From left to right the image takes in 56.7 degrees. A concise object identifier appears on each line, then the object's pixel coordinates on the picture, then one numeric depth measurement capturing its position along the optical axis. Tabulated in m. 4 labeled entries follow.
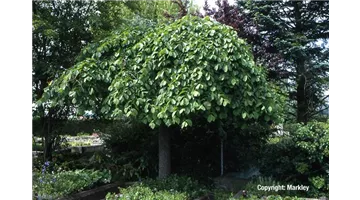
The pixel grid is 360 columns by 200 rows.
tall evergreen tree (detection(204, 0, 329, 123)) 4.18
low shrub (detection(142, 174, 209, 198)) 3.26
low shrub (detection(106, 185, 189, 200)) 2.92
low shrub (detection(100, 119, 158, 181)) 3.96
